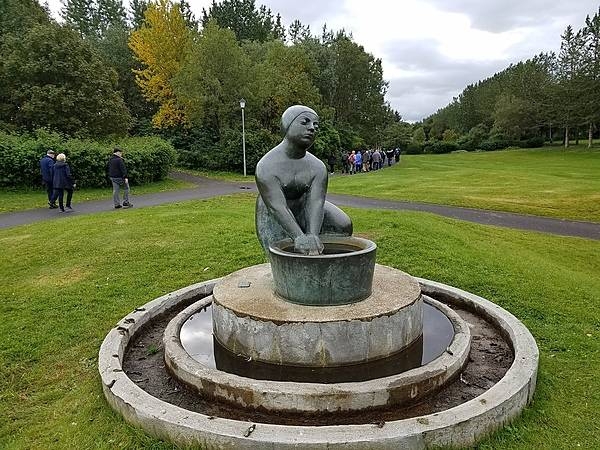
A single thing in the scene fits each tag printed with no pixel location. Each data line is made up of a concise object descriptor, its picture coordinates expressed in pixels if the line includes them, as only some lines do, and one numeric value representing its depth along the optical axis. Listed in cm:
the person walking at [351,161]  3080
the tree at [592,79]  4334
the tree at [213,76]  2730
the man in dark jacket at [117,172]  1409
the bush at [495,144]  5978
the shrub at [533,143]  5834
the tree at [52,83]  2300
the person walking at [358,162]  3145
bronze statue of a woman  489
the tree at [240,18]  5028
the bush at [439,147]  6169
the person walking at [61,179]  1359
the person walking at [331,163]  3078
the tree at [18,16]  2727
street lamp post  2562
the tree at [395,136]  6009
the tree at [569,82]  4512
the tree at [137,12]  5009
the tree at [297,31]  5993
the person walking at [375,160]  3331
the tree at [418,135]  7093
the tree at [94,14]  4922
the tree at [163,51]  3120
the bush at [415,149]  6241
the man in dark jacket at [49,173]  1412
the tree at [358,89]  4425
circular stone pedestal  407
